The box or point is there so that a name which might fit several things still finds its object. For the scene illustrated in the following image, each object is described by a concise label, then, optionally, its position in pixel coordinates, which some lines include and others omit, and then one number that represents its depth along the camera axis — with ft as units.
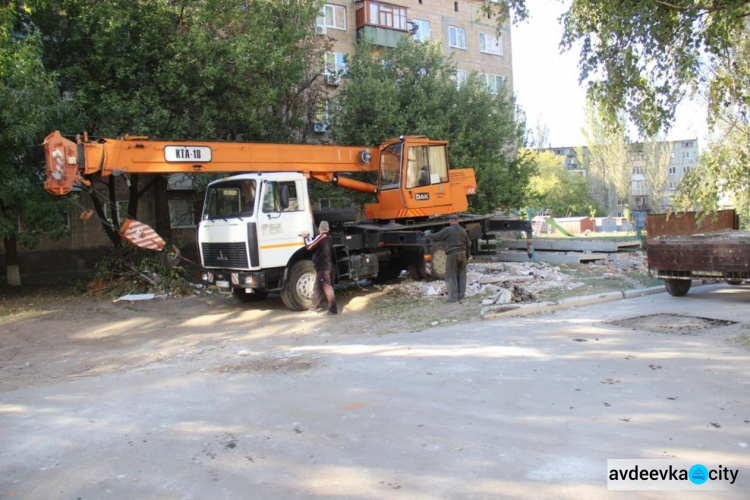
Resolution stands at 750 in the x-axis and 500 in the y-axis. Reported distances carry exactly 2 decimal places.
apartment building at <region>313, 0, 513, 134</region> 93.21
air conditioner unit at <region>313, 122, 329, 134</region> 68.18
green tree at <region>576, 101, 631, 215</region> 182.91
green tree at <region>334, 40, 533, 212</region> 63.72
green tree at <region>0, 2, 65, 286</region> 37.73
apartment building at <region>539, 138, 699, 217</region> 182.39
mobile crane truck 34.63
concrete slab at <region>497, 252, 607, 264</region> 57.52
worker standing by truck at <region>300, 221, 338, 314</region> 35.12
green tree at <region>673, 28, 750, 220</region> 20.30
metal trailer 35.33
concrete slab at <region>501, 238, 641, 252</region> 63.36
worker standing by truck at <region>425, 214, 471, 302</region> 37.22
